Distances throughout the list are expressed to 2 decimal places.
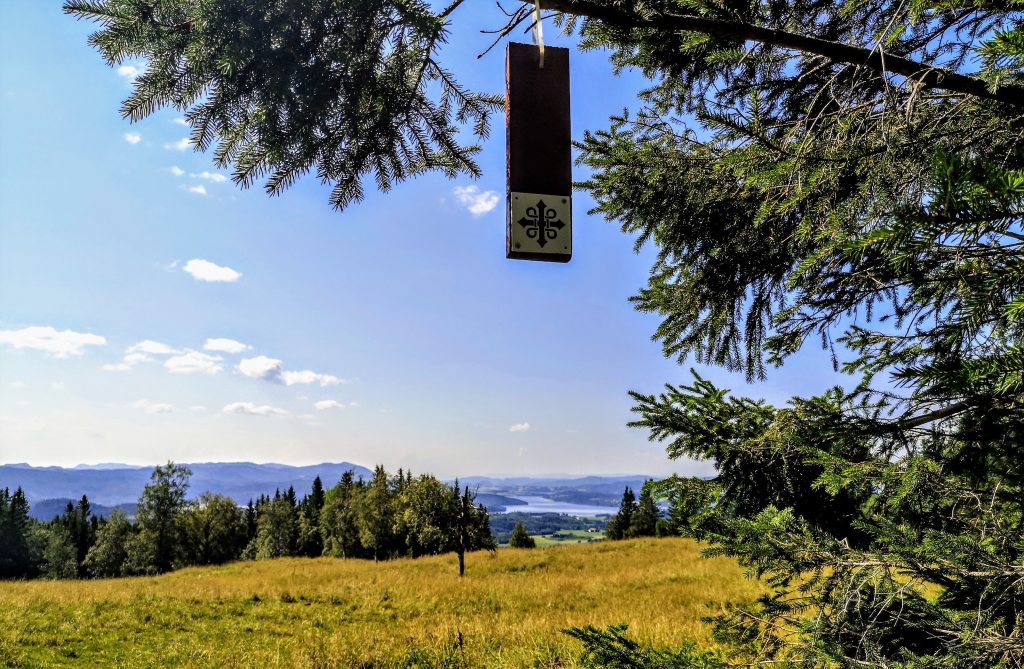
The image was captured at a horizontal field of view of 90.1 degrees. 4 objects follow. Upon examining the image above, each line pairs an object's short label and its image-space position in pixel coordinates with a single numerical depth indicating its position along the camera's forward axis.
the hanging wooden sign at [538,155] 2.28
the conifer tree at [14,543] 54.31
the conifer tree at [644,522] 44.38
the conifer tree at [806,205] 2.04
